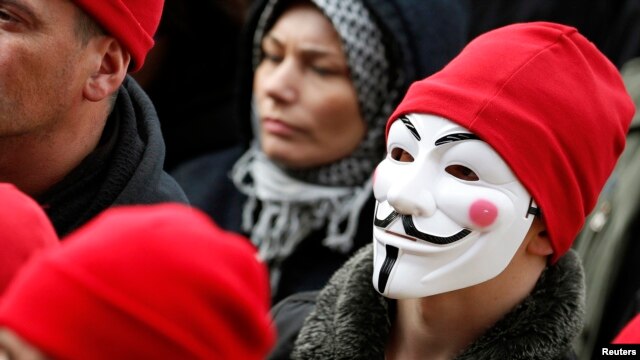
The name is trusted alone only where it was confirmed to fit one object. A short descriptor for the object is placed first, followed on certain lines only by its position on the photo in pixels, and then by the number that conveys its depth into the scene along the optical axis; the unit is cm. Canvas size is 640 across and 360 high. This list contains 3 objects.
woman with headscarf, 861
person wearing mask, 547
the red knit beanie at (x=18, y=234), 405
